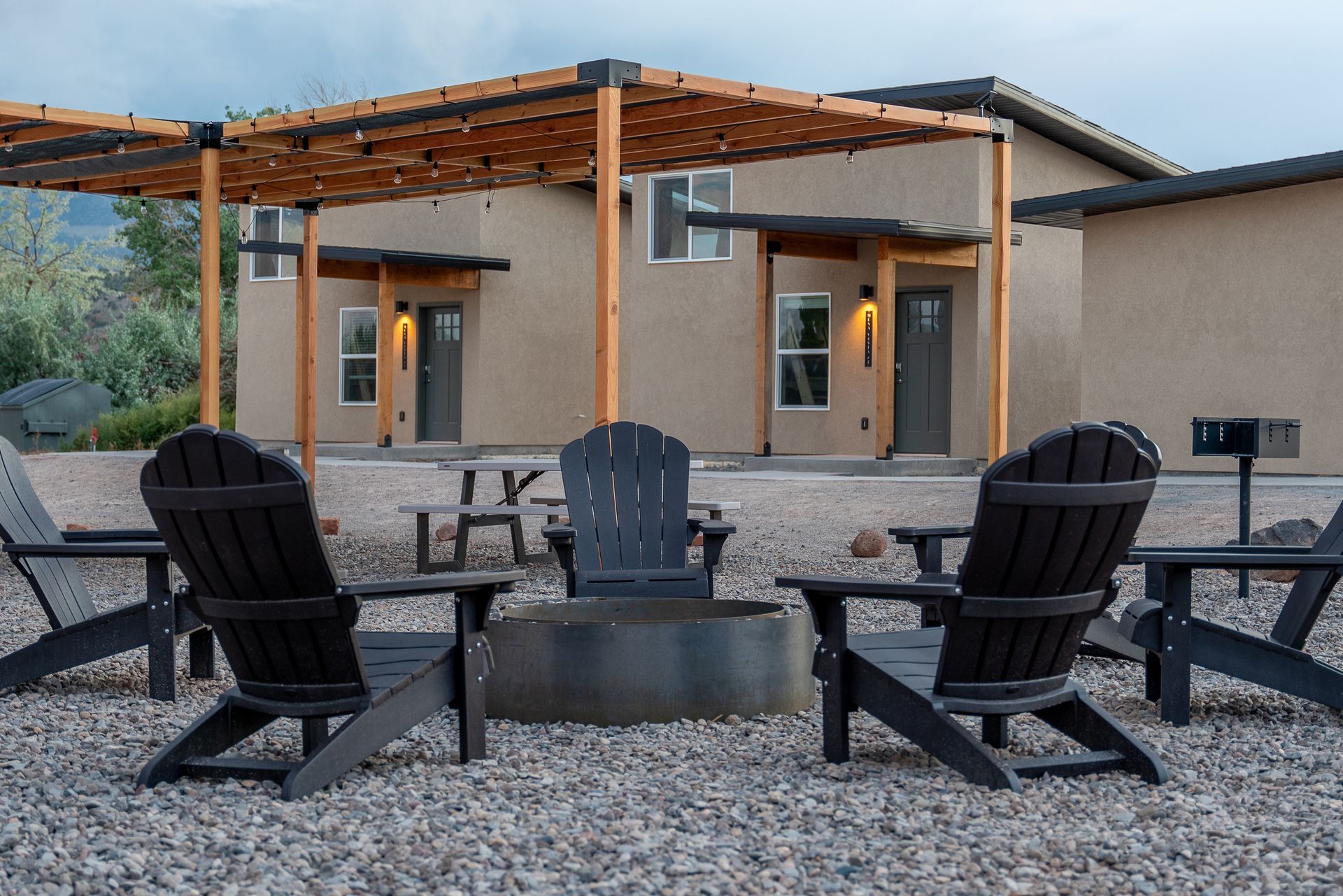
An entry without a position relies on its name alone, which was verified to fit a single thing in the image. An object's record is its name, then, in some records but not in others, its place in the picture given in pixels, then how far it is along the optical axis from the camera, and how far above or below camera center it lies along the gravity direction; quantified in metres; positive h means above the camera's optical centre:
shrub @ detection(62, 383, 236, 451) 21.33 -0.35
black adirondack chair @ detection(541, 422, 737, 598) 5.71 -0.43
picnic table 7.61 -0.60
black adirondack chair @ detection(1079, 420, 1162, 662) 4.45 -0.75
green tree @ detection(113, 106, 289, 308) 34.81 +4.00
